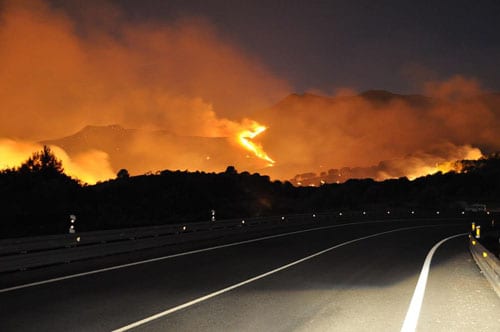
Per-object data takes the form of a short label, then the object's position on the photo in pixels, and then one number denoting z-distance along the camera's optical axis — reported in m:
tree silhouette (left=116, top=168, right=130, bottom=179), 82.69
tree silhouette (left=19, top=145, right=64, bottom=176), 52.31
